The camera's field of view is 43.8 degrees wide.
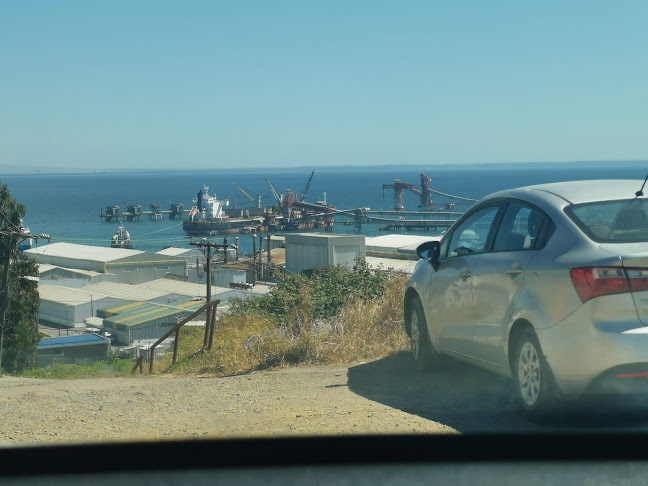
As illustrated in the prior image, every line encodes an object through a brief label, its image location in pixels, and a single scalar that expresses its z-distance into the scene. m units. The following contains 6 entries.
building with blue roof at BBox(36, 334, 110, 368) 29.12
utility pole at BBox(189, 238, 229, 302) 29.00
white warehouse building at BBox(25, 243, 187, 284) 56.28
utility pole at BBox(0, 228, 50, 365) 23.59
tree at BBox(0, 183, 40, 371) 25.69
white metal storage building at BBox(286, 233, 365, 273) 31.95
